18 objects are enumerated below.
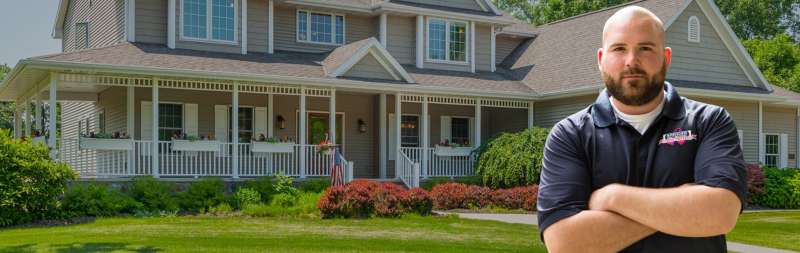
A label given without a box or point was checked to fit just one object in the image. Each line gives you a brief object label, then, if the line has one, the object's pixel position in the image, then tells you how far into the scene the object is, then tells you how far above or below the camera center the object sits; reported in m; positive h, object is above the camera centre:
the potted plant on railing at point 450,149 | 21.08 -0.69
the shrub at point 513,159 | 18.98 -0.87
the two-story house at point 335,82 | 18.06 +0.94
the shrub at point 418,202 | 15.45 -1.49
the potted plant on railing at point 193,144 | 17.69 -0.48
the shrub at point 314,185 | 18.05 -1.38
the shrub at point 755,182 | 20.62 -1.47
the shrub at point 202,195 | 16.20 -1.47
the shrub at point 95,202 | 14.69 -1.46
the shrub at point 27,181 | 13.58 -1.02
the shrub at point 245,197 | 16.72 -1.53
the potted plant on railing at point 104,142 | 16.64 -0.42
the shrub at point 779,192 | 21.08 -1.75
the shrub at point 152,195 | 15.70 -1.41
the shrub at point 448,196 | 17.81 -1.60
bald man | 2.05 -0.11
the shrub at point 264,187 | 17.39 -1.38
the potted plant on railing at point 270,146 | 18.70 -0.55
